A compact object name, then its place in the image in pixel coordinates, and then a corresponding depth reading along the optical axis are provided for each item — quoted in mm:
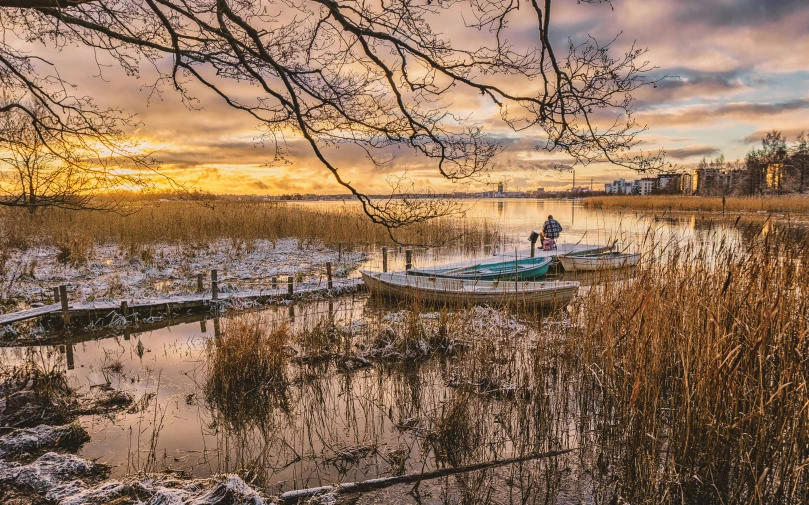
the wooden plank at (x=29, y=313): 8141
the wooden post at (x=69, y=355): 7094
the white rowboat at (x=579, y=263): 14477
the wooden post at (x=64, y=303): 8695
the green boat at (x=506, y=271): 11062
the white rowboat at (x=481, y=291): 8922
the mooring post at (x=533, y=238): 15857
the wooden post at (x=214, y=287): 10195
